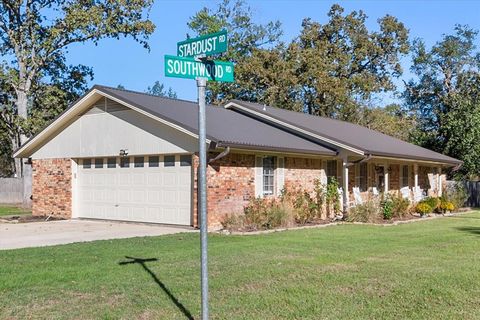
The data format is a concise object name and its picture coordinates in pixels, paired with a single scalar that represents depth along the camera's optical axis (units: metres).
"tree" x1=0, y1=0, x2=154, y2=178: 28.03
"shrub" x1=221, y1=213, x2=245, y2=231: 15.43
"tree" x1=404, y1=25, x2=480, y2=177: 33.12
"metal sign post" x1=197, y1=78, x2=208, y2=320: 4.86
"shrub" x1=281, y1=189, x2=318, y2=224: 17.56
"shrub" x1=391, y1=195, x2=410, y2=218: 20.22
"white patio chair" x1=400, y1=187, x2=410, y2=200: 25.77
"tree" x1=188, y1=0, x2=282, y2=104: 42.72
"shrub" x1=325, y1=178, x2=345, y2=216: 19.65
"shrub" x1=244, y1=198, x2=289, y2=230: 15.95
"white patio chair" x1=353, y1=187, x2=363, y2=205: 21.65
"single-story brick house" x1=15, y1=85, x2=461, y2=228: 16.31
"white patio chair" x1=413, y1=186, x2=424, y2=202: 25.68
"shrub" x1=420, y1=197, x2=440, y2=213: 22.65
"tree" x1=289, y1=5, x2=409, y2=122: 37.09
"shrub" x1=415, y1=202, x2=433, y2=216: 21.67
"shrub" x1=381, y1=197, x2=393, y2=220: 19.39
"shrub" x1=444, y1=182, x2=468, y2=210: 25.33
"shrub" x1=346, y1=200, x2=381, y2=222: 18.48
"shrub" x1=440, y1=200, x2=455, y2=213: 23.55
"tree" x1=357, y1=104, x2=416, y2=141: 42.38
